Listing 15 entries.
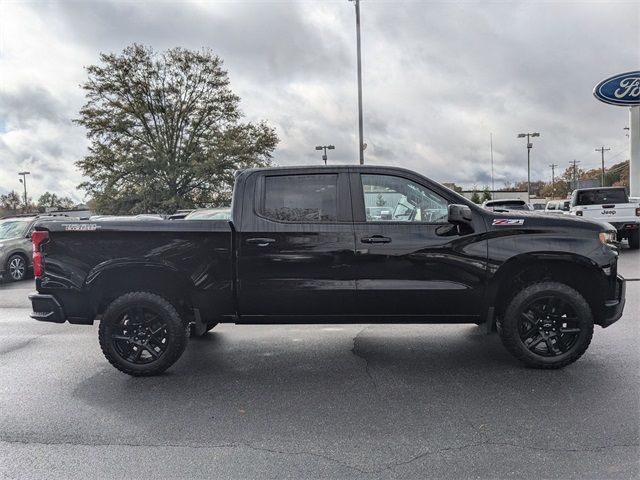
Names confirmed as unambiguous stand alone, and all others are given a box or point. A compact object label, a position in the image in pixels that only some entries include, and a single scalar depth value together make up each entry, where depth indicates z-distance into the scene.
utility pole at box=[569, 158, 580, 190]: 86.69
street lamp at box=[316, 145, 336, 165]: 35.95
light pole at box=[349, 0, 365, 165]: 22.50
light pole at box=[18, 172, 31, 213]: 72.79
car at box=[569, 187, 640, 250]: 14.25
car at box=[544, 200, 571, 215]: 23.80
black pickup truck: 4.49
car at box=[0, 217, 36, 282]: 11.98
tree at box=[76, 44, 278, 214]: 32.84
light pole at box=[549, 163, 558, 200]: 90.06
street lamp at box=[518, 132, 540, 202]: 50.81
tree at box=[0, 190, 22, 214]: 74.71
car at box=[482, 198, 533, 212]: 18.81
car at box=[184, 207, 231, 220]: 11.69
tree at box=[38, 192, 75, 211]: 78.19
